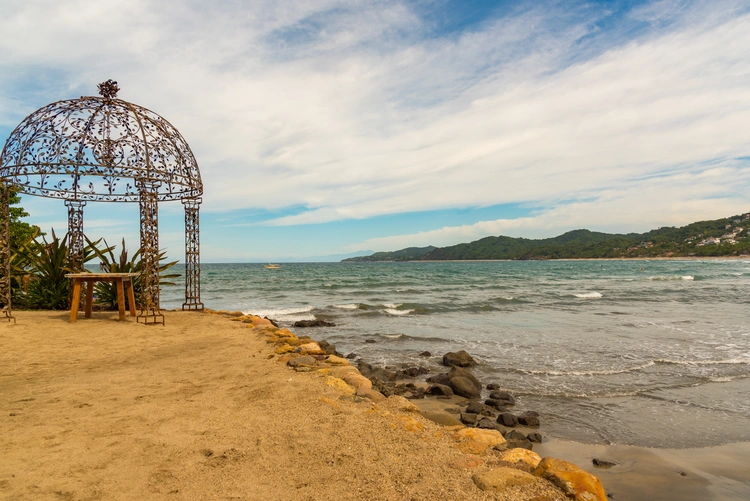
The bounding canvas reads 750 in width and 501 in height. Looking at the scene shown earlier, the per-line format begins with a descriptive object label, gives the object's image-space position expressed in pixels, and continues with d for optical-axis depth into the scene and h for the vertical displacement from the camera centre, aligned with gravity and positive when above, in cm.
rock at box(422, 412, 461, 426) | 429 -166
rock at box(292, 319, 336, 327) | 1429 -215
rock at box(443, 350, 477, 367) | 840 -205
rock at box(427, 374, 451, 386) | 721 -210
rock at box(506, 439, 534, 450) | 433 -196
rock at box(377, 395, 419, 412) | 435 -152
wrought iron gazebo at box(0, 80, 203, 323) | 784 +189
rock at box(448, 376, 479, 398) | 653 -203
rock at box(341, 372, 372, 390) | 502 -147
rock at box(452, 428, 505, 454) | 350 -157
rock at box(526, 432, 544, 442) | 483 -207
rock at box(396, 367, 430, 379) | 772 -212
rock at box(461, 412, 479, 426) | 519 -200
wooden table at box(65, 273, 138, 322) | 814 -47
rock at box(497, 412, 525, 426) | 529 -205
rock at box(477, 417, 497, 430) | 509 -202
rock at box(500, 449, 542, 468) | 328 -157
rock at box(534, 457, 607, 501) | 278 -153
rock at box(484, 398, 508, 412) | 592 -209
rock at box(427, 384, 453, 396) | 662 -207
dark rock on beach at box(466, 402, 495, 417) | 566 -205
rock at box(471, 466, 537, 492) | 280 -150
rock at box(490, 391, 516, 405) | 618 -207
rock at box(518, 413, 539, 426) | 532 -207
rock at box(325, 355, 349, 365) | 610 -146
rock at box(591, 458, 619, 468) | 423 -209
